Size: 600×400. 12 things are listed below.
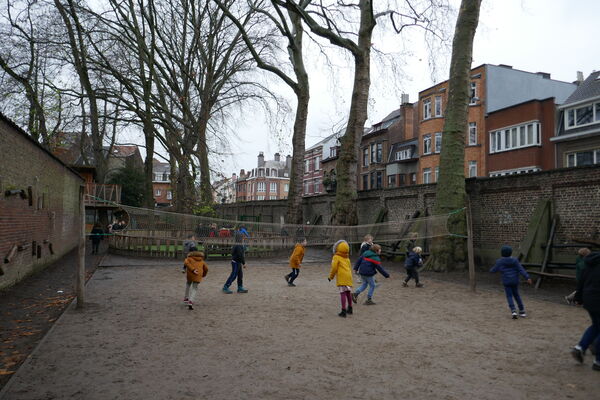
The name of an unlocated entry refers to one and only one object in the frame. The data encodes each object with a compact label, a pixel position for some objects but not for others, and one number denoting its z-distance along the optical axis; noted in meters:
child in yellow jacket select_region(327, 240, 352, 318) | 8.52
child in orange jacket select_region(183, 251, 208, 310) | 8.96
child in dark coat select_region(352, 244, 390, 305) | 9.62
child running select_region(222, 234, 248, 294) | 11.13
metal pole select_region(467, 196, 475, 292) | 11.46
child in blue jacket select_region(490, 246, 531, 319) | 8.30
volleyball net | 13.20
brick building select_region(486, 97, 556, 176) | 26.61
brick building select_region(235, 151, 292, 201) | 88.04
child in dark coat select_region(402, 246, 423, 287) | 12.34
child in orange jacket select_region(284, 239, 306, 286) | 12.29
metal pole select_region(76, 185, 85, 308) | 8.92
